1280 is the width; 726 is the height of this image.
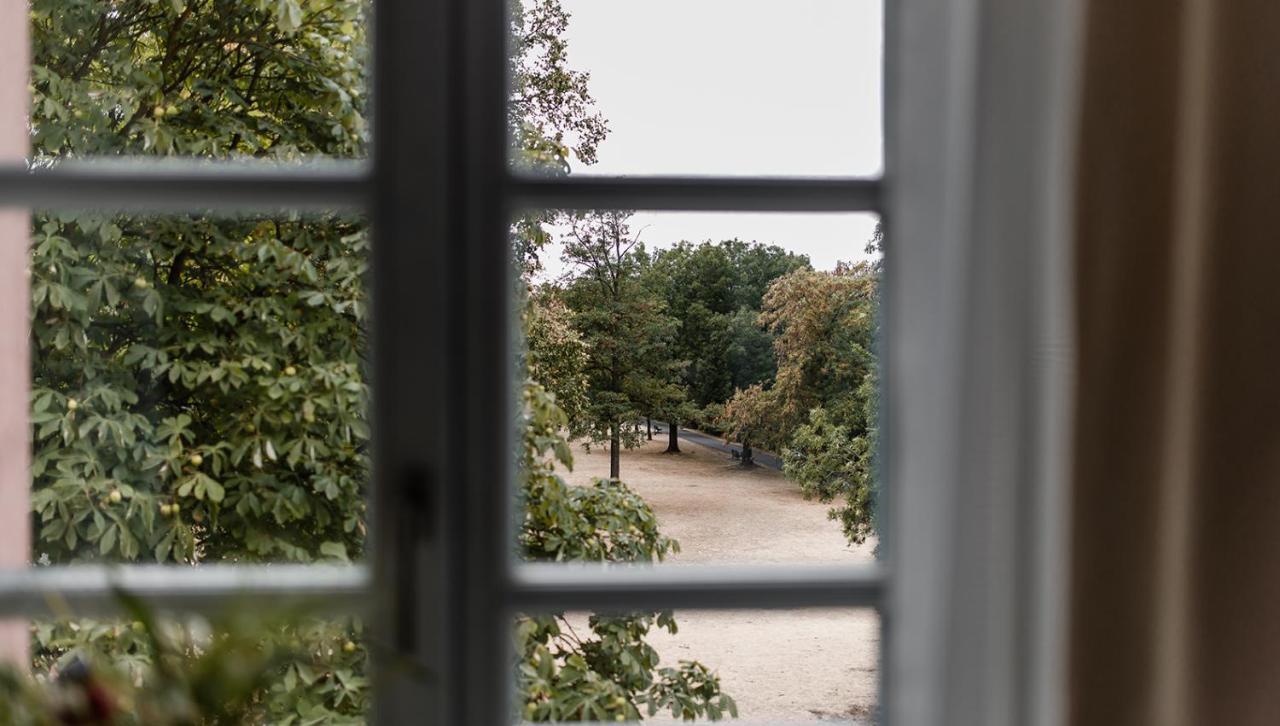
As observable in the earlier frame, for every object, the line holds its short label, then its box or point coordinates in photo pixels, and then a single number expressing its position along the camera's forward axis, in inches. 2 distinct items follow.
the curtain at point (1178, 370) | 32.9
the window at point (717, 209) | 35.2
